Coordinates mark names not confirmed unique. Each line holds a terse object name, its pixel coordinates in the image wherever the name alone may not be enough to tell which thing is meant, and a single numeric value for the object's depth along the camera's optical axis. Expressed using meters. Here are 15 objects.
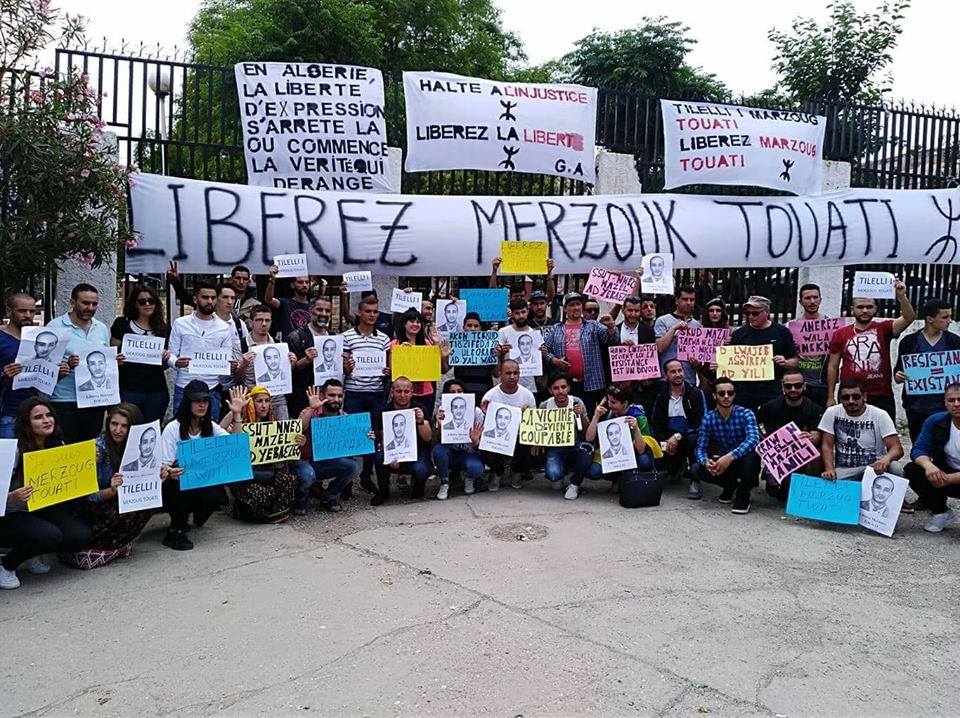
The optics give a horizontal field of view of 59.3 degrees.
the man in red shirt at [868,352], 7.20
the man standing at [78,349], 5.89
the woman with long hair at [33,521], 4.89
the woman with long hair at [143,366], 6.36
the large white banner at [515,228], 7.59
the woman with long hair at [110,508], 5.28
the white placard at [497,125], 8.48
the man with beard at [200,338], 6.36
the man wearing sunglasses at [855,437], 6.39
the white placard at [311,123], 7.94
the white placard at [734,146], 9.29
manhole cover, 5.93
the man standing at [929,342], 6.95
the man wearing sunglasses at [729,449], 6.67
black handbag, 6.71
